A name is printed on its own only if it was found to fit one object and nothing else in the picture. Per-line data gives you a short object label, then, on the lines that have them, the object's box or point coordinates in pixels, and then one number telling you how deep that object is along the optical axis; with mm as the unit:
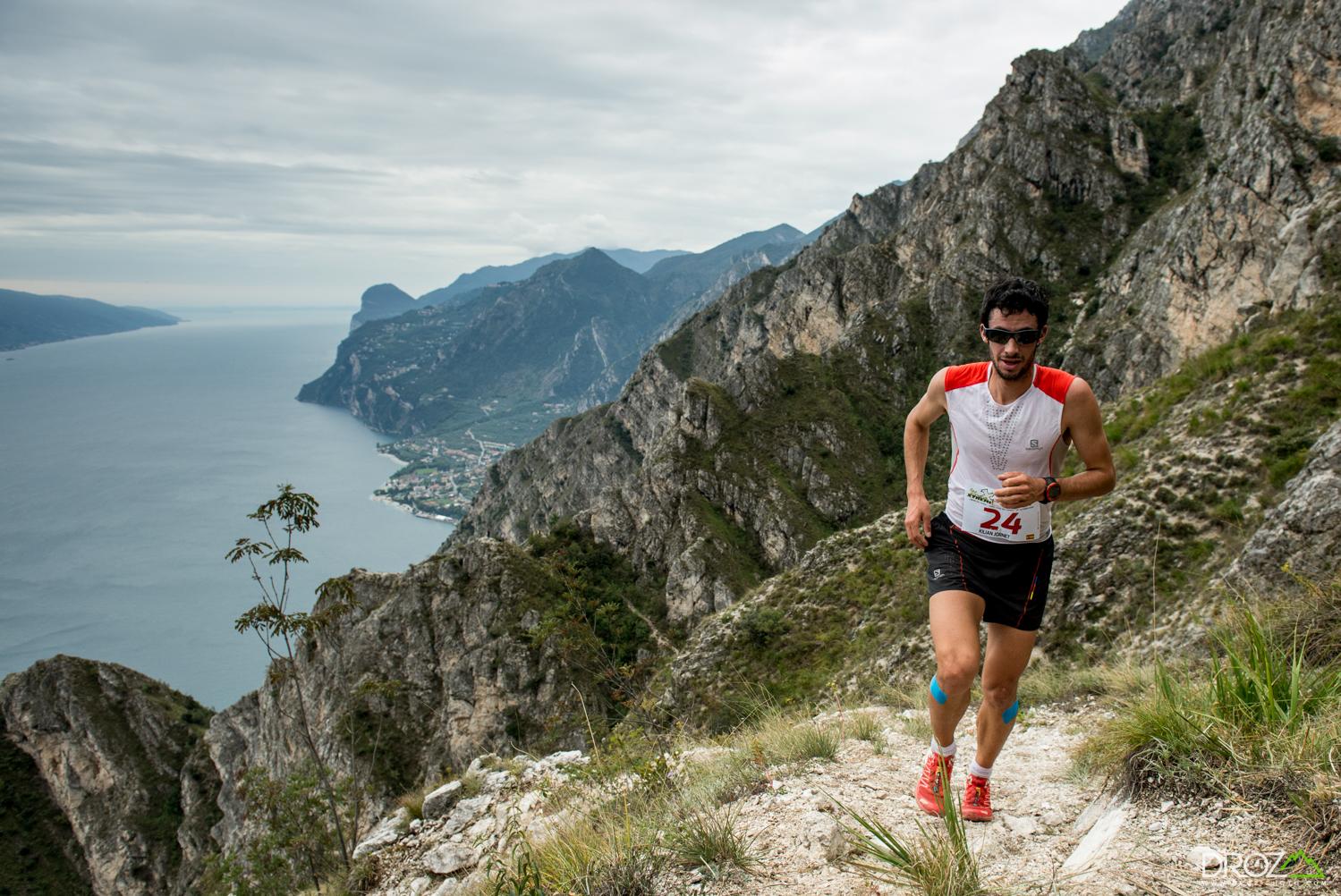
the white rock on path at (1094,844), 2637
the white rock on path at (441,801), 7188
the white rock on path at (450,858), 5684
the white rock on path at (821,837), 3242
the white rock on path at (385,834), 6883
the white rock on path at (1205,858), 2451
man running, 3275
